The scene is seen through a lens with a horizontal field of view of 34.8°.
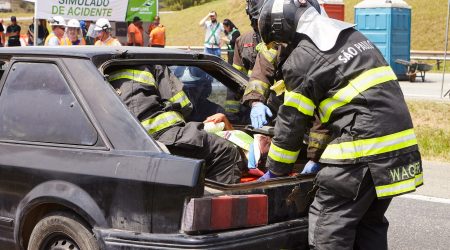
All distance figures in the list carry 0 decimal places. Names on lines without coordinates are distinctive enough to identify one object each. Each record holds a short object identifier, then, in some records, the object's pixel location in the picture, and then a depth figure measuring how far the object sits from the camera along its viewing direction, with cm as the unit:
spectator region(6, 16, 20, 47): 2042
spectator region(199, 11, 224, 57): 1867
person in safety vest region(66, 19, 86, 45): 1185
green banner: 1614
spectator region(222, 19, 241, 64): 1638
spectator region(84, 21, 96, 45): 1367
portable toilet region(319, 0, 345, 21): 1658
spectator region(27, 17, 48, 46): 1898
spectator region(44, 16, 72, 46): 1129
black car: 348
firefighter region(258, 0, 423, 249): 365
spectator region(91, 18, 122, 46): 1098
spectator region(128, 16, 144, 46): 1722
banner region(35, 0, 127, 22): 1311
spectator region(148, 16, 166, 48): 1911
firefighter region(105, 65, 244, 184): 427
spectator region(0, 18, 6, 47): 2161
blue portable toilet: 1784
